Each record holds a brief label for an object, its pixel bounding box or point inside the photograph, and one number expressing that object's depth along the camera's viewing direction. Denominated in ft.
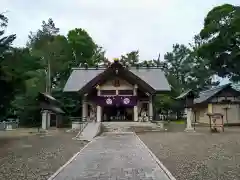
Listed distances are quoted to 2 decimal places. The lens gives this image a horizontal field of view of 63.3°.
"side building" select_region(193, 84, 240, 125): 70.23
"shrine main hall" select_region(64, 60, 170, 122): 59.96
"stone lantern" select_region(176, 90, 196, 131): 51.74
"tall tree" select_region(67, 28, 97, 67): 95.18
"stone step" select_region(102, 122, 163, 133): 51.21
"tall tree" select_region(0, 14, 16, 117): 33.62
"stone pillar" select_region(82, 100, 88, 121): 62.99
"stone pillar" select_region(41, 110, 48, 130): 51.91
